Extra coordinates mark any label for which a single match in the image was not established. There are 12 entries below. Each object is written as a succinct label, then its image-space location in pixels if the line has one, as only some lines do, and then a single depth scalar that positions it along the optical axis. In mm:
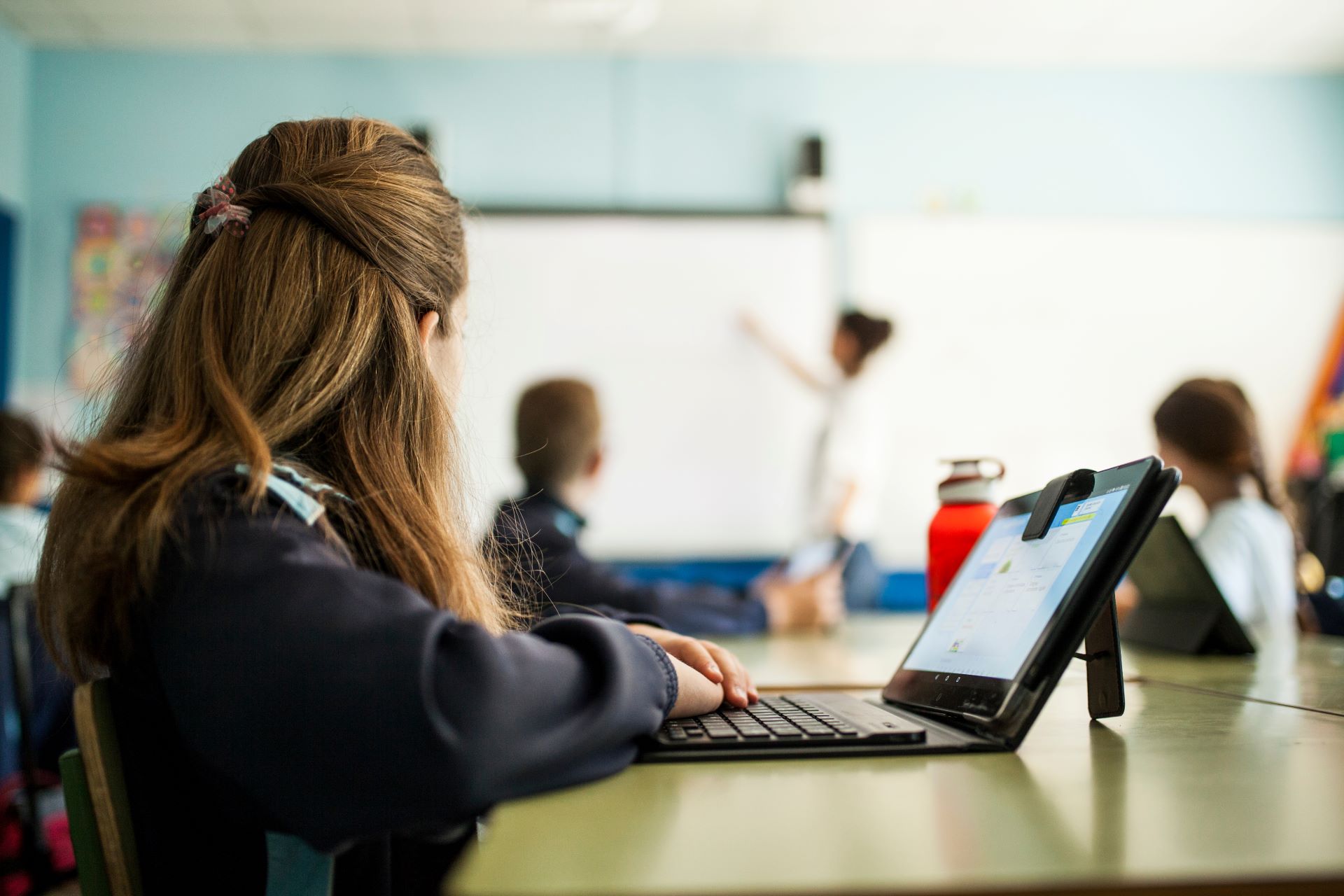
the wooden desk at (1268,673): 937
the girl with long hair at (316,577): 495
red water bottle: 1047
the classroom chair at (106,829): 580
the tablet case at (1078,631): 637
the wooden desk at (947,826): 391
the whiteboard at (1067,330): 3479
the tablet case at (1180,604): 1271
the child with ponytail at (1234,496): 1802
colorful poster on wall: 3344
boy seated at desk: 1602
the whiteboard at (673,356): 3412
